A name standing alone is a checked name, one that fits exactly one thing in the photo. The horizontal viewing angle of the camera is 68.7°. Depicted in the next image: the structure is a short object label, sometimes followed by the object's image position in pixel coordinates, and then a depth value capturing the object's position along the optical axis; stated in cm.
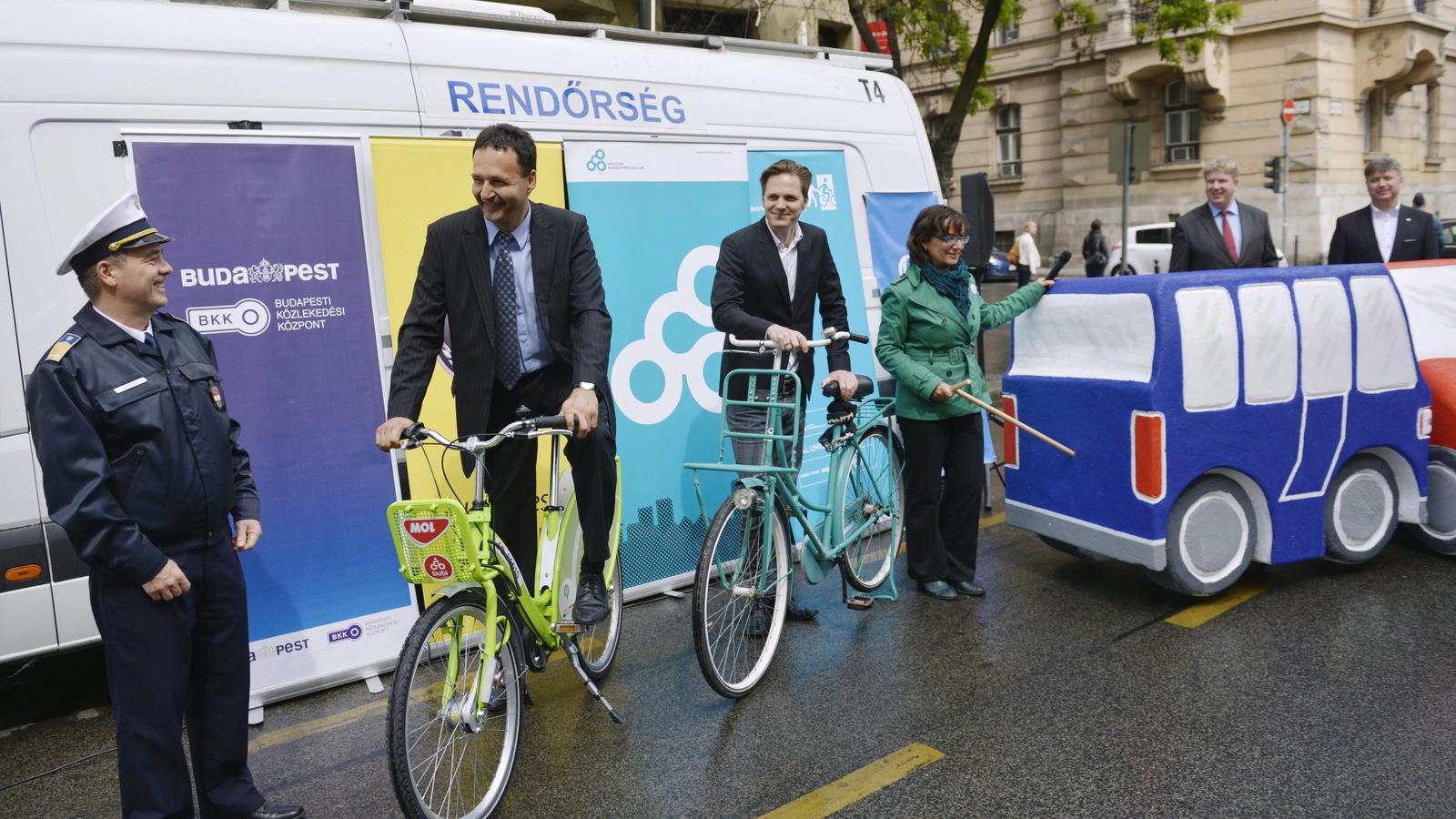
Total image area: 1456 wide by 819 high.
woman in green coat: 501
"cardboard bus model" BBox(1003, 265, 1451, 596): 467
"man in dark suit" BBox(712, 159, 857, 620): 473
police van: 392
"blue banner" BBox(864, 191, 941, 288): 677
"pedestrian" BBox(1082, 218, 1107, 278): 2319
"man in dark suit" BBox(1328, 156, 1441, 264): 677
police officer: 279
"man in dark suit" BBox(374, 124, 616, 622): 371
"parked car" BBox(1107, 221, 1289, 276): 2369
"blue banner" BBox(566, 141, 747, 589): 544
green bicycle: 305
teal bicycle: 404
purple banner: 430
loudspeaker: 765
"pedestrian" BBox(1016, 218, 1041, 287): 2186
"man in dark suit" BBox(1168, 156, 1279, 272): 655
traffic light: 2230
